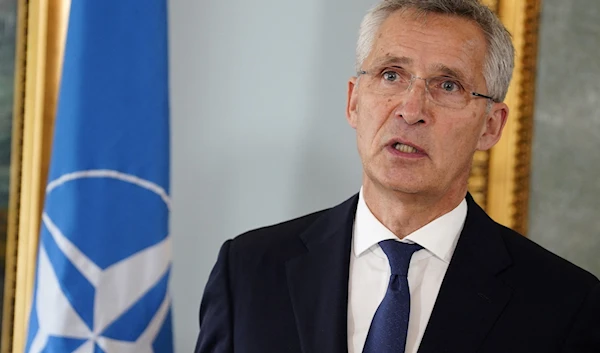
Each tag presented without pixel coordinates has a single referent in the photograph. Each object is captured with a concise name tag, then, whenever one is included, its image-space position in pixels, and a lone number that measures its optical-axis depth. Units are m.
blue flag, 4.24
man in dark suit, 3.50
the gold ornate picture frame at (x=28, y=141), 4.91
